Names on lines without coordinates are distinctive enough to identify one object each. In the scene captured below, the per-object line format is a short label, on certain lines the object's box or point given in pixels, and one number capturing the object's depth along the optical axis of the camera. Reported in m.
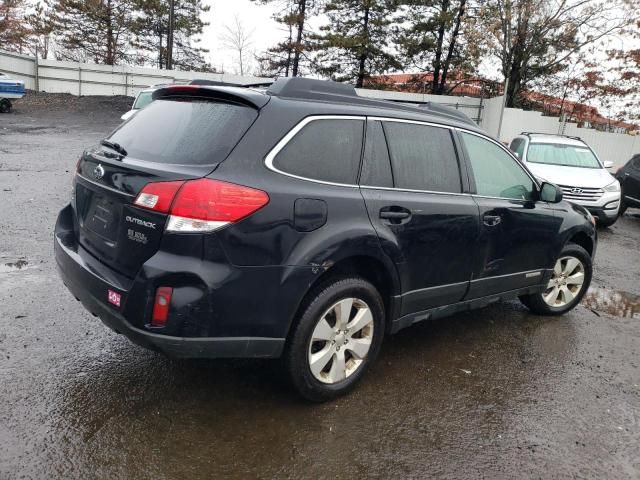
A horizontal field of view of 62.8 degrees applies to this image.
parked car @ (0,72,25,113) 22.11
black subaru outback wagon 2.61
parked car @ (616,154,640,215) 11.48
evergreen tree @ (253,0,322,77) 31.92
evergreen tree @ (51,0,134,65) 34.22
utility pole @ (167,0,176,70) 31.92
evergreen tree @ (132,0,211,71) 34.81
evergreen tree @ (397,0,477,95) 29.84
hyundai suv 9.51
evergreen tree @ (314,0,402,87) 30.45
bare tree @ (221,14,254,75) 49.03
